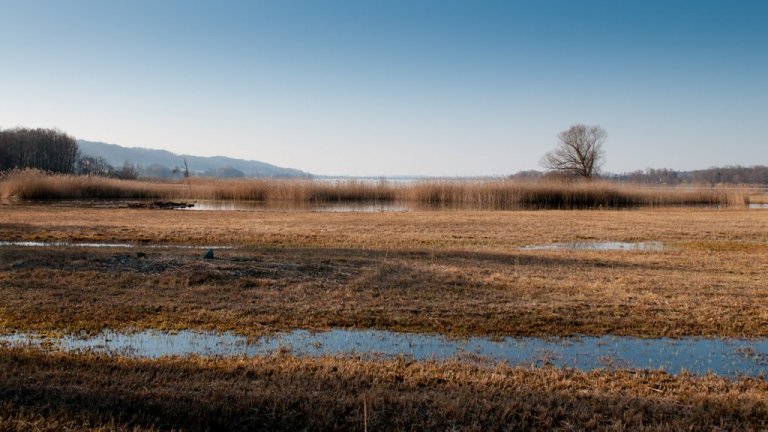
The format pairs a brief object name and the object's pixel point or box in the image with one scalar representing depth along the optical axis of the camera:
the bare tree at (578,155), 58.84
